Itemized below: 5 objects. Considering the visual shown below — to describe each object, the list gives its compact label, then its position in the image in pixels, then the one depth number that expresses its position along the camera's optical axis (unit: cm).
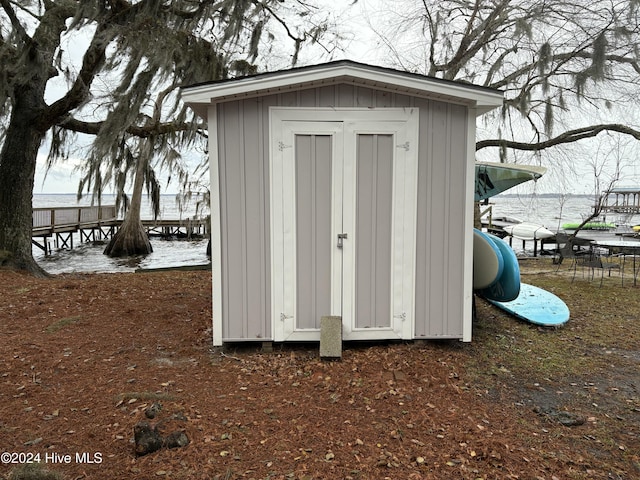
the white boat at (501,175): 562
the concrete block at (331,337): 384
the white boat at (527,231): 1736
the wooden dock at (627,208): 3352
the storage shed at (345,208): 393
